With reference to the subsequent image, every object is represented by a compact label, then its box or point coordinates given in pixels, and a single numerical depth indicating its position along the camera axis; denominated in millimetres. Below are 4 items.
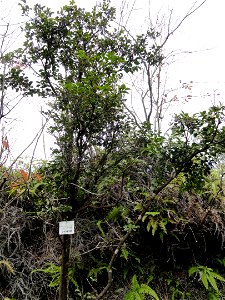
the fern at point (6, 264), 3263
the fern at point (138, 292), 3279
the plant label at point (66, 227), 2396
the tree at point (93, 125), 2293
